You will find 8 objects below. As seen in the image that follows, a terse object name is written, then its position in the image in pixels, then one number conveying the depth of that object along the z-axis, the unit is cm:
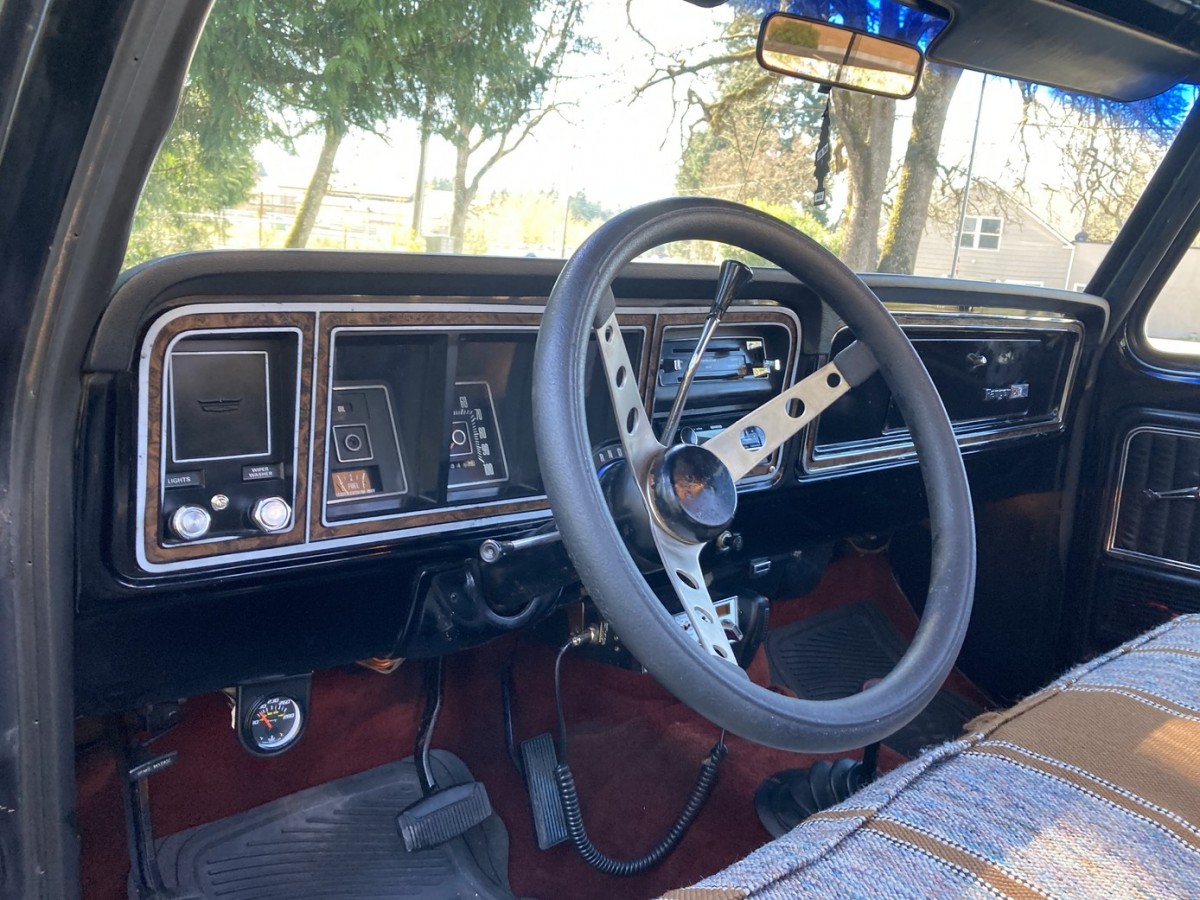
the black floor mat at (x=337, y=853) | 202
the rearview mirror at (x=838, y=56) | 183
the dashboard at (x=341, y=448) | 144
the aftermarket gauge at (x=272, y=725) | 186
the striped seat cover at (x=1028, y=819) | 103
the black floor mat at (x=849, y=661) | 300
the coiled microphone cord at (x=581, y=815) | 227
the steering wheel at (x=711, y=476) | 113
